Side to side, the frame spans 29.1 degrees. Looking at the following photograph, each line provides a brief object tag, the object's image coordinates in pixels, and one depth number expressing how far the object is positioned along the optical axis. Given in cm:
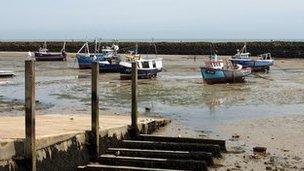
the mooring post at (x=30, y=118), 1180
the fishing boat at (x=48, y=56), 7544
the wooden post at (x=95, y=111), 1496
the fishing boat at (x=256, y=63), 5766
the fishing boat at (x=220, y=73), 4303
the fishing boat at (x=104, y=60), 5409
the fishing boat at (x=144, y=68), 4709
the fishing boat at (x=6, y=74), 4694
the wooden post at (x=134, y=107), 1750
